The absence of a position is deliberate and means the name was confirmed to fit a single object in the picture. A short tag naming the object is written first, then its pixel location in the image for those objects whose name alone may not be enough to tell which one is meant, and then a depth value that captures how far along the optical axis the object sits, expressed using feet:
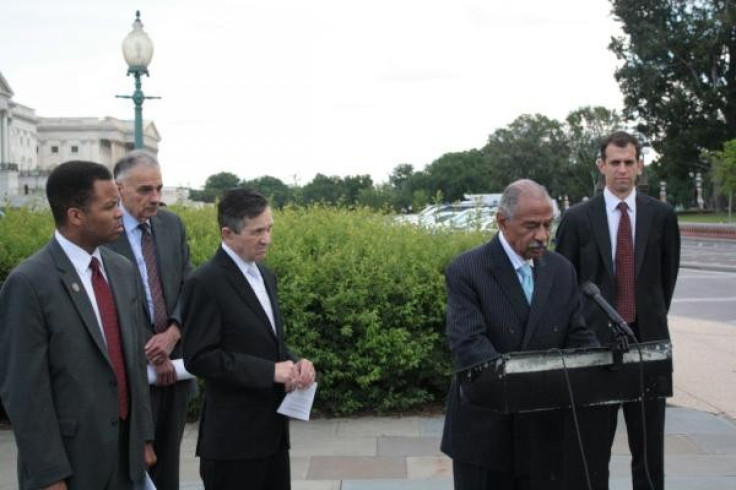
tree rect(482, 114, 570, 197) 342.03
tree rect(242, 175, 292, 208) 60.75
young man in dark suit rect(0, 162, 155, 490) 10.30
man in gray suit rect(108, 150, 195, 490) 14.99
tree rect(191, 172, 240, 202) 146.06
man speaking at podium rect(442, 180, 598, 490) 11.07
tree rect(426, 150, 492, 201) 379.96
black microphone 10.18
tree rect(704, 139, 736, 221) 149.38
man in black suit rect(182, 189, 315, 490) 12.27
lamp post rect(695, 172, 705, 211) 226.91
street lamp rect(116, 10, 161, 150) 45.21
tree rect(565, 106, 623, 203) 324.60
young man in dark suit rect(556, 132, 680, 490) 15.94
